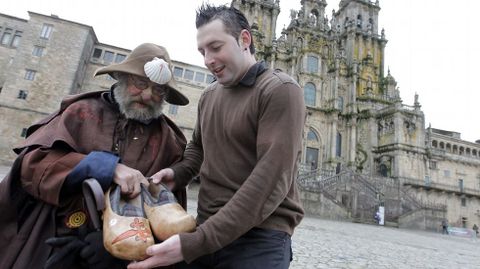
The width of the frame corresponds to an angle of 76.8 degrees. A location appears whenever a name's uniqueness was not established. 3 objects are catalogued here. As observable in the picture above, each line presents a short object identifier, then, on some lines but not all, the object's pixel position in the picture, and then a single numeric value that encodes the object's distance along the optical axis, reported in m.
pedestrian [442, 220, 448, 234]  24.53
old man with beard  1.57
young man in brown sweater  1.33
